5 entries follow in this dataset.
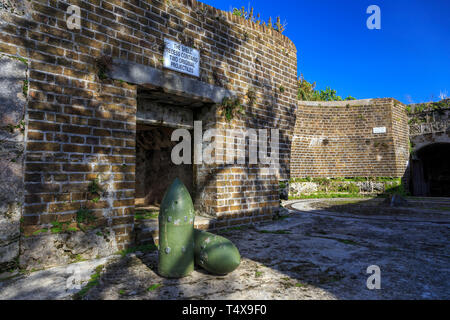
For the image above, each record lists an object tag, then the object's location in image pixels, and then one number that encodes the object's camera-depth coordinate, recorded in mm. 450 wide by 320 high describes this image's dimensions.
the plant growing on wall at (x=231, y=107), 4809
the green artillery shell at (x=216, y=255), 2545
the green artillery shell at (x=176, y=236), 2572
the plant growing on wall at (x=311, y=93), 24250
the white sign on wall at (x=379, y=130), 12991
